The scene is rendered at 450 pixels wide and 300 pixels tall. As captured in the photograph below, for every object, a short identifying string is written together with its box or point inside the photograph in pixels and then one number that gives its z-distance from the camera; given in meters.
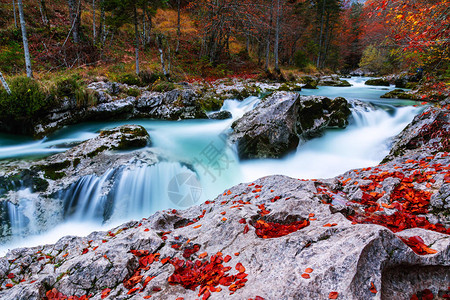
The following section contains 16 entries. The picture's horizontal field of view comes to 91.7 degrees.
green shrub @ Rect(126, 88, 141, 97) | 12.02
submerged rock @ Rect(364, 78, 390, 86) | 22.56
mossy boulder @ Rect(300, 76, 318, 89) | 20.46
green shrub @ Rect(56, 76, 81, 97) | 9.18
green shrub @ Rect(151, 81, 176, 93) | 13.18
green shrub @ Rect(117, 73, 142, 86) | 13.64
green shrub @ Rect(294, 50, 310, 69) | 29.09
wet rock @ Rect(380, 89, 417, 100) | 13.48
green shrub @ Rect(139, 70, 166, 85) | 14.75
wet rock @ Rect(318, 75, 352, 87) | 23.03
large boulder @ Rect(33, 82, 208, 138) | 9.38
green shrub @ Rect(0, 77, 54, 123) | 8.08
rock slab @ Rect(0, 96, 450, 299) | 1.76
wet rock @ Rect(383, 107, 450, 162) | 4.89
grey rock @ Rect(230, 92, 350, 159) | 8.11
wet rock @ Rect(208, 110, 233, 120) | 11.89
